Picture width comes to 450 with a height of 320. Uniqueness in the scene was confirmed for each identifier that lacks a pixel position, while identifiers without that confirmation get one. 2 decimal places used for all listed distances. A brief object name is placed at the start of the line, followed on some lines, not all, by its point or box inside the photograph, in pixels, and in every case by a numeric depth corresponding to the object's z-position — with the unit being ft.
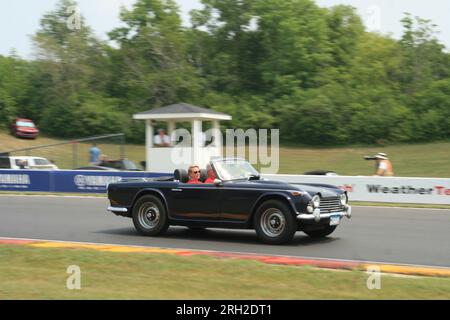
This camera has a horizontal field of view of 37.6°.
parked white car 85.81
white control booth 89.71
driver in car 37.46
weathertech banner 60.85
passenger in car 38.32
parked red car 151.74
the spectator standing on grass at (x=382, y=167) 70.85
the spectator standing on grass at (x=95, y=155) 93.76
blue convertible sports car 34.47
